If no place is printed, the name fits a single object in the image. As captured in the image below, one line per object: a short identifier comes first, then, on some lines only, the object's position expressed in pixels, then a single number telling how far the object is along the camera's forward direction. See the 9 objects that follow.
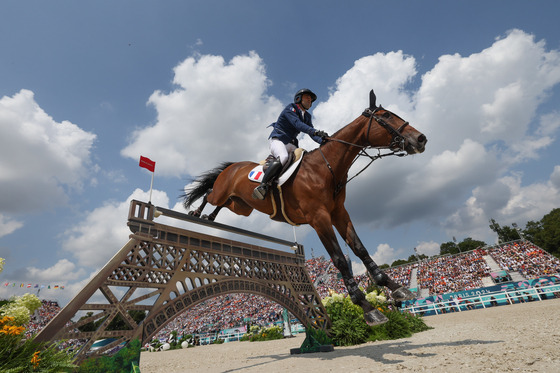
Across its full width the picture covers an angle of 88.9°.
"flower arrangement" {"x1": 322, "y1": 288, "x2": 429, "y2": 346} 7.18
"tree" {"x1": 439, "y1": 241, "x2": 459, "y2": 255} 65.24
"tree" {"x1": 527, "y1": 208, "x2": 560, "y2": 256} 42.12
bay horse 3.43
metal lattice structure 3.65
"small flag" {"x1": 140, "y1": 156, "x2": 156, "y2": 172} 5.67
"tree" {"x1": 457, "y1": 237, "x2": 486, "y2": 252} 62.09
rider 3.97
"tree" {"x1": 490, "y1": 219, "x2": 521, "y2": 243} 58.16
